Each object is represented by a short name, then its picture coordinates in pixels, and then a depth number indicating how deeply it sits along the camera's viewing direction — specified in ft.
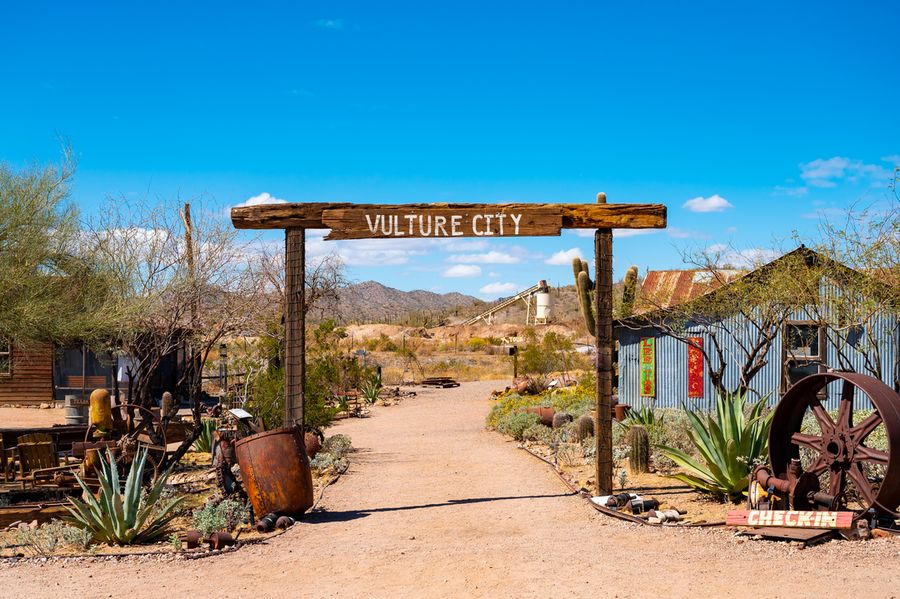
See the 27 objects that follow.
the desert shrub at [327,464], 42.47
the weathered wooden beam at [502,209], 32.19
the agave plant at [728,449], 30.94
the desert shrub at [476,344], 172.99
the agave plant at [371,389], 86.69
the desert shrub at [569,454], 43.75
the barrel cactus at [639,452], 38.22
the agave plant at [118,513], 26.40
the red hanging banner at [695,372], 63.51
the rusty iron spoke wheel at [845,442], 24.72
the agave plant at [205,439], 50.37
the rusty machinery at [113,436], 32.94
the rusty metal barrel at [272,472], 29.27
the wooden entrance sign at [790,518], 24.39
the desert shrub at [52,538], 25.90
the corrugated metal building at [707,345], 56.80
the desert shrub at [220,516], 27.20
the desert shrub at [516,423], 55.88
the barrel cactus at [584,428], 49.08
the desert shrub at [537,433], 53.75
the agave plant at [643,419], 49.29
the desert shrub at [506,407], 63.85
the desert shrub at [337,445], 47.62
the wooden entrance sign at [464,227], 32.60
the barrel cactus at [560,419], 56.25
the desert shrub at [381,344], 165.63
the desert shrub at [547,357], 109.19
